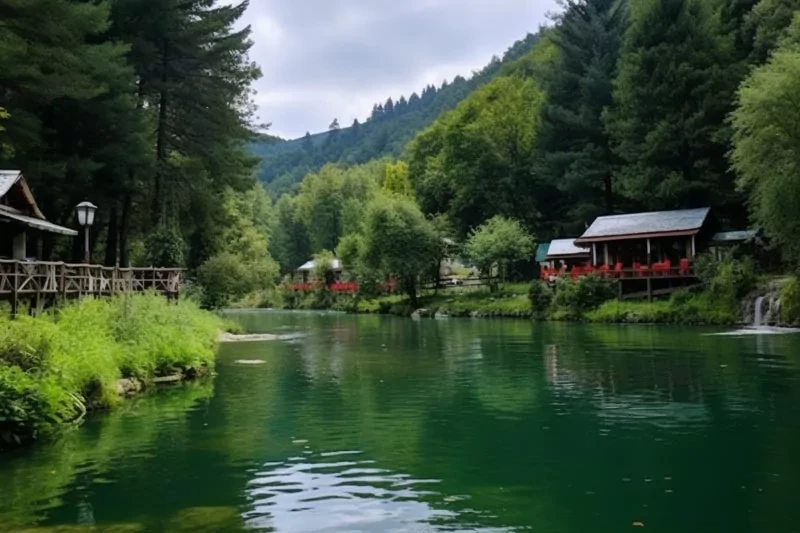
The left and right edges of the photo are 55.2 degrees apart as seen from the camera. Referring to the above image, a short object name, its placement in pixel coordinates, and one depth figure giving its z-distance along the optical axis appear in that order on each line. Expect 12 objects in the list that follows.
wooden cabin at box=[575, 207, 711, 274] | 48.66
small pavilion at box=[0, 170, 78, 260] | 23.88
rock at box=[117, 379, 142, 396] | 17.77
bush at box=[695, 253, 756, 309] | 40.81
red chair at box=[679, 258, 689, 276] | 46.22
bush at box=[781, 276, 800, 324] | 35.44
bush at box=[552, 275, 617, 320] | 48.03
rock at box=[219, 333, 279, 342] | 35.52
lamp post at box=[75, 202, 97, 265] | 23.12
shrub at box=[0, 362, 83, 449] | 12.36
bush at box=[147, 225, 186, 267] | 36.06
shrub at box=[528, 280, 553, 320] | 50.09
